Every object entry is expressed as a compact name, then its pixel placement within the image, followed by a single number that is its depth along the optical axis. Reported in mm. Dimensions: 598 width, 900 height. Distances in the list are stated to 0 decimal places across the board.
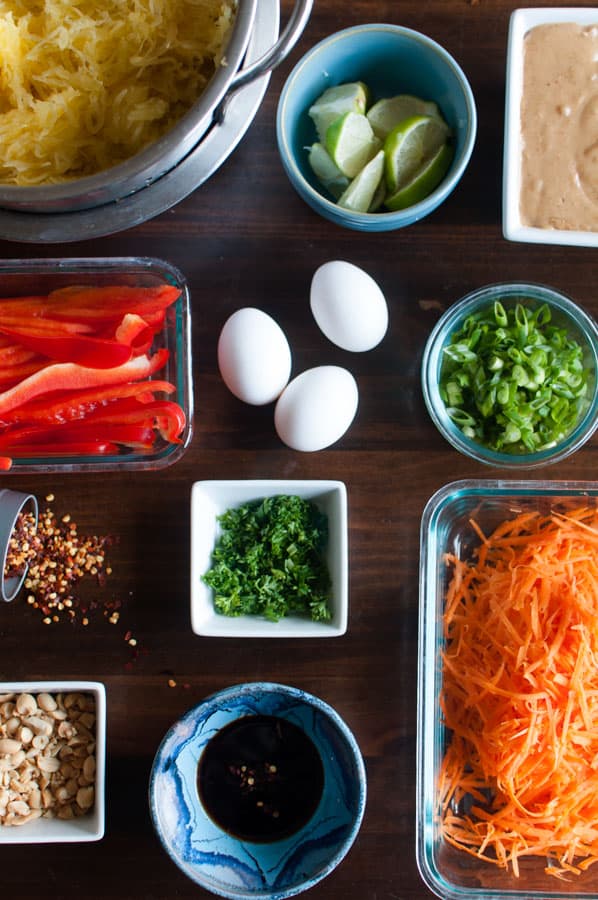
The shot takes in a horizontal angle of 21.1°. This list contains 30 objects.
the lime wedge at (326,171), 944
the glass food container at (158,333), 954
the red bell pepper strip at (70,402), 943
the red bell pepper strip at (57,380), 936
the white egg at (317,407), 937
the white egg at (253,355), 936
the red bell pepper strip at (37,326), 940
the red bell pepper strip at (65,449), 954
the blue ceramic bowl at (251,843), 933
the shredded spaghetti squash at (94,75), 878
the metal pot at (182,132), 842
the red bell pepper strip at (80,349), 938
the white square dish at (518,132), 923
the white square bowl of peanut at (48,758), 956
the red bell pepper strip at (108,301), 948
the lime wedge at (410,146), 932
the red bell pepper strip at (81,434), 951
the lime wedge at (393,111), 954
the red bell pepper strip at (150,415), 946
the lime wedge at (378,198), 944
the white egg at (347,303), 932
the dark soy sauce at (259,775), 977
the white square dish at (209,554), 945
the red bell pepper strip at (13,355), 944
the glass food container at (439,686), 949
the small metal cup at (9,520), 945
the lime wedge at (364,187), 927
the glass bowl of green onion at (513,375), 943
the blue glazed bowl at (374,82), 926
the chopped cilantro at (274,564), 957
